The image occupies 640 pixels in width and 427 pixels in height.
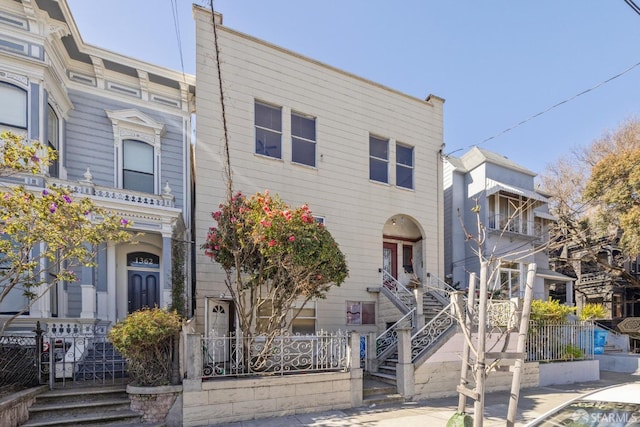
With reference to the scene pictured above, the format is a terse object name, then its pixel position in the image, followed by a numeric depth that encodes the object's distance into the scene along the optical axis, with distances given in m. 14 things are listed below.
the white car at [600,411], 3.31
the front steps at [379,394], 8.51
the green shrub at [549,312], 11.52
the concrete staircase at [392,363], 9.35
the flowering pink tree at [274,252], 7.87
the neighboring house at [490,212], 17.67
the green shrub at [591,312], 15.58
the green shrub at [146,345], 6.87
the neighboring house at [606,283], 24.06
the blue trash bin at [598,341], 14.62
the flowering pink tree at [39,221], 6.38
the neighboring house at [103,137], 9.05
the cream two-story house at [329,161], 11.55
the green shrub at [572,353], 11.77
